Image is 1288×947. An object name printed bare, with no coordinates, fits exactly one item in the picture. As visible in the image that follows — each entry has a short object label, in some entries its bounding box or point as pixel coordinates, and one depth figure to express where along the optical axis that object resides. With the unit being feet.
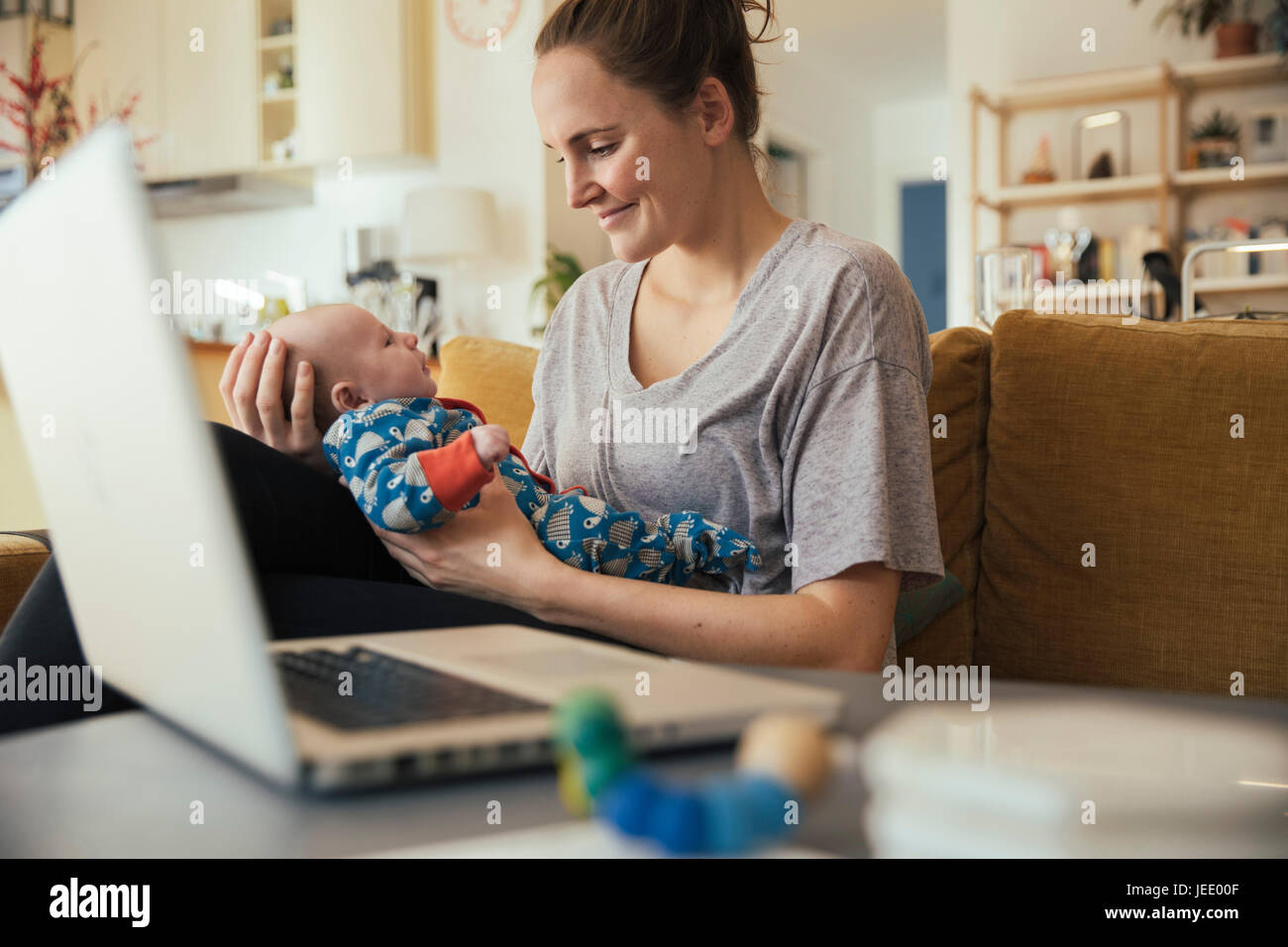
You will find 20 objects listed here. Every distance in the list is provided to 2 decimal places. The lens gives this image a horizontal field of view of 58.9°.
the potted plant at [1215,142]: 17.11
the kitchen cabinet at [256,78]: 16.05
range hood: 16.80
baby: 3.18
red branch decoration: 16.08
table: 1.22
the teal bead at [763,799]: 0.79
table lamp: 15.17
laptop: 1.24
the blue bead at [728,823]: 0.78
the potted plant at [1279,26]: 16.10
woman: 3.36
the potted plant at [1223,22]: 16.74
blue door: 28.91
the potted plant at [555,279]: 14.94
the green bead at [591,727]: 0.79
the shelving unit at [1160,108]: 16.81
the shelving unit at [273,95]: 16.74
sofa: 4.45
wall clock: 15.79
